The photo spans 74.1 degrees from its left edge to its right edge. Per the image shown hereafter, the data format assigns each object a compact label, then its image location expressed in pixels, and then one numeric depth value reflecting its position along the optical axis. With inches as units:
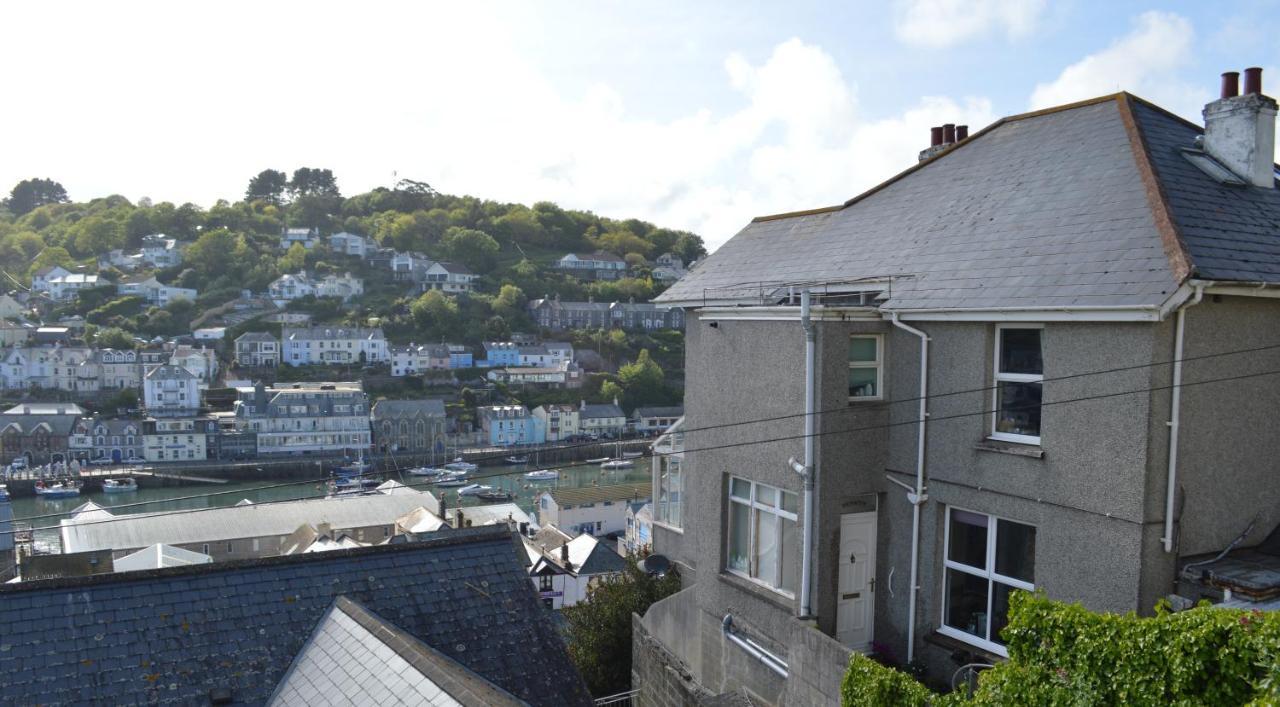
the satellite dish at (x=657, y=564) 551.3
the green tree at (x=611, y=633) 606.5
